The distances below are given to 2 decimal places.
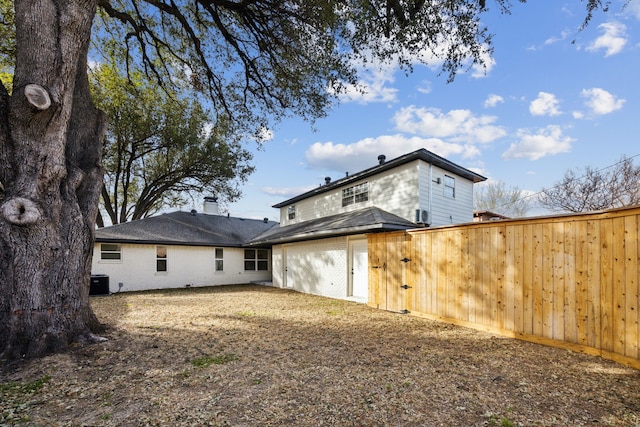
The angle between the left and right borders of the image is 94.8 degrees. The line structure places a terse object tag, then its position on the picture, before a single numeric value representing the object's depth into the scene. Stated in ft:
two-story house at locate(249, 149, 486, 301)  33.70
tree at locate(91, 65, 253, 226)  46.14
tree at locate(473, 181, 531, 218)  83.97
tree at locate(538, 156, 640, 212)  57.72
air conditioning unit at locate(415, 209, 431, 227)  33.96
